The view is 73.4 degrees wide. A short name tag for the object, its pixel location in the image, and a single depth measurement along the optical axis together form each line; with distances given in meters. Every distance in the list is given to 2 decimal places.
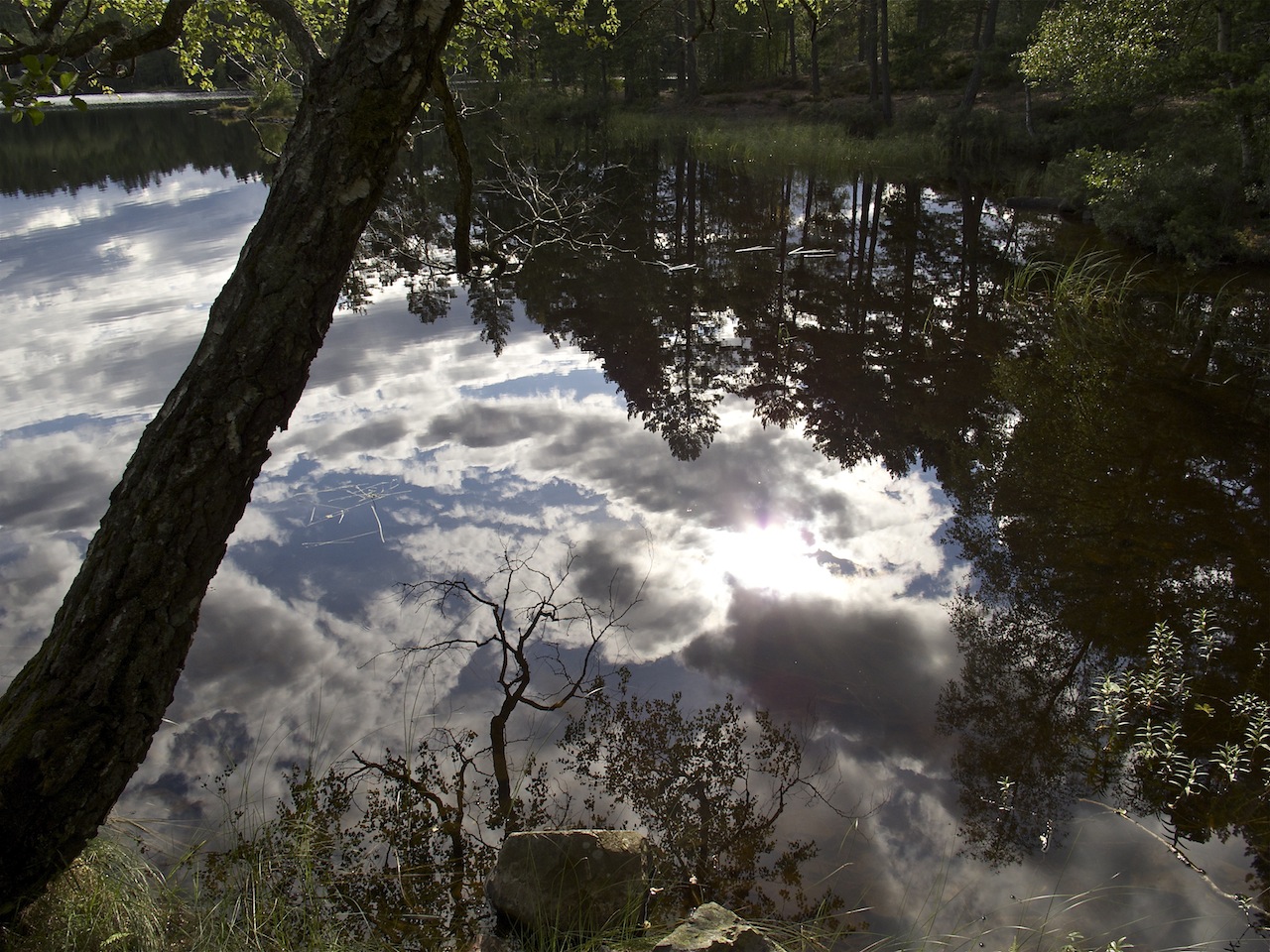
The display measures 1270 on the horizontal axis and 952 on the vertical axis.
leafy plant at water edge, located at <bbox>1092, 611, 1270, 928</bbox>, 3.83
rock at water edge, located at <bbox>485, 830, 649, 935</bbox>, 3.21
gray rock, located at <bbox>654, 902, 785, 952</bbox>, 2.76
